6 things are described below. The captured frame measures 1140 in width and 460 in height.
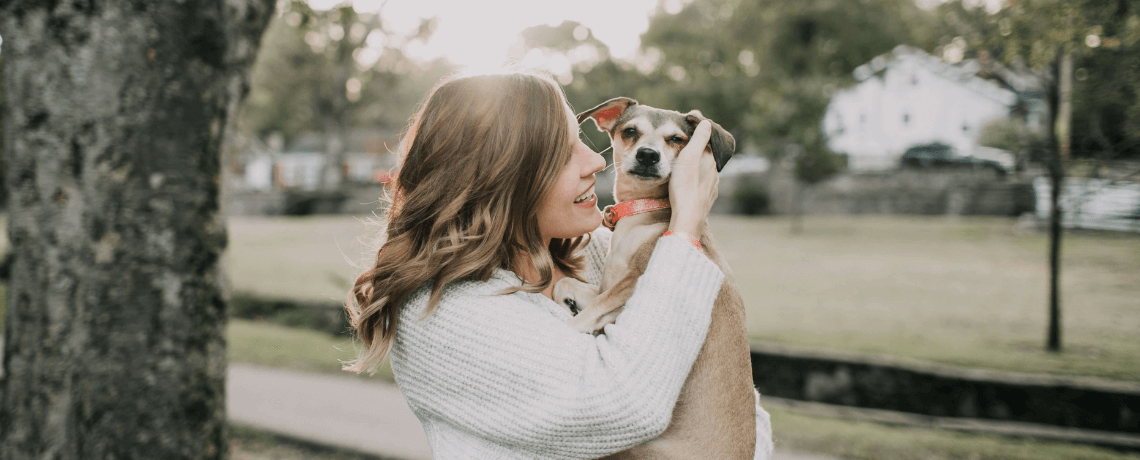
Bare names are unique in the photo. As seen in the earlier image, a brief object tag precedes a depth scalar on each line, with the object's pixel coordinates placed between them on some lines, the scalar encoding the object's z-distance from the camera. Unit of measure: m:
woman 1.55
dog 1.74
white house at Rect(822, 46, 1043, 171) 34.94
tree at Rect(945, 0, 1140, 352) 4.51
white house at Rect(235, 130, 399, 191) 59.03
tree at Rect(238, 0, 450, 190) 31.53
